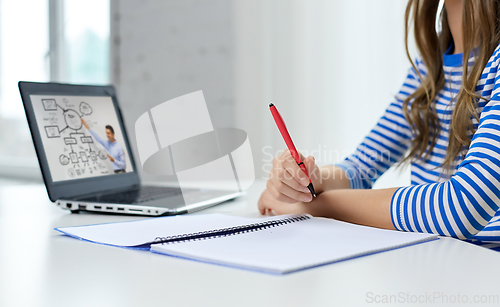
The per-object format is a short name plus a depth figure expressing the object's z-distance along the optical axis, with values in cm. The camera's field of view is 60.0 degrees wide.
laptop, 76
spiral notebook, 41
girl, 54
